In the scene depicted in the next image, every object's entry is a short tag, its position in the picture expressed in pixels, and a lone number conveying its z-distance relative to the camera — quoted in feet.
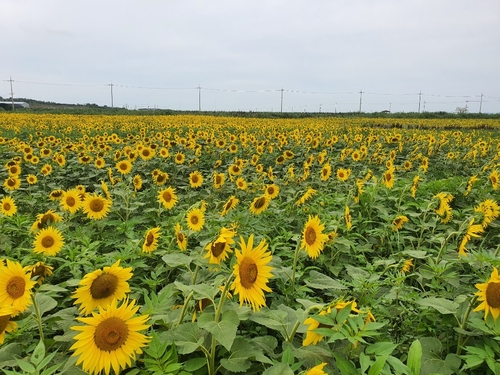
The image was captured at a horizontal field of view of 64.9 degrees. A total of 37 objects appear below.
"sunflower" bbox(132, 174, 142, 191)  14.51
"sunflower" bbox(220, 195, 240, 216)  9.65
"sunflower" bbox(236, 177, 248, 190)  14.20
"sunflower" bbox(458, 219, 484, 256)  6.85
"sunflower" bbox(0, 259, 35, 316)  4.47
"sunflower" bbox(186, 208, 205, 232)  8.15
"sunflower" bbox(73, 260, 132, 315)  4.32
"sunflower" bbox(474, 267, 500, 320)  4.17
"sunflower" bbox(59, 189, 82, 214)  10.57
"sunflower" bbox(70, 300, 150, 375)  3.56
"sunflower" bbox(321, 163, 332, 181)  16.19
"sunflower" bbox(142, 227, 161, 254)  7.26
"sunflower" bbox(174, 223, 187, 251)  7.09
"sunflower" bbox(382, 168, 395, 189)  13.61
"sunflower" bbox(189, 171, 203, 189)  16.02
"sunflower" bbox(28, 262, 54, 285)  6.16
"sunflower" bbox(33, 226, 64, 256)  7.45
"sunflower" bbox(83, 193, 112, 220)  10.11
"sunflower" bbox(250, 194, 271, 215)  9.86
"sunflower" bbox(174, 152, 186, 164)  20.69
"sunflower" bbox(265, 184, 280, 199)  11.74
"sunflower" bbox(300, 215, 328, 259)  6.13
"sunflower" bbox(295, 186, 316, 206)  11.00
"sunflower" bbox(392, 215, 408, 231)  10.13
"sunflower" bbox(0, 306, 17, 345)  3.97
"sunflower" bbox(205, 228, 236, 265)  4.96
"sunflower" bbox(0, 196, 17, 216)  10.51
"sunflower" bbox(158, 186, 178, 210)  11.30
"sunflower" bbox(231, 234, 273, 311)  4.06
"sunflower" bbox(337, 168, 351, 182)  15.55
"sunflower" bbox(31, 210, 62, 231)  8.56
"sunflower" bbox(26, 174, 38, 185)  15.92
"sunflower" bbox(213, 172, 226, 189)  14.52
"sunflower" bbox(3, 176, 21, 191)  14.06
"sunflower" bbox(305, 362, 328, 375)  3.27
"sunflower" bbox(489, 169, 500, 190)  13.55
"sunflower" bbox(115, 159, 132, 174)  16.89
